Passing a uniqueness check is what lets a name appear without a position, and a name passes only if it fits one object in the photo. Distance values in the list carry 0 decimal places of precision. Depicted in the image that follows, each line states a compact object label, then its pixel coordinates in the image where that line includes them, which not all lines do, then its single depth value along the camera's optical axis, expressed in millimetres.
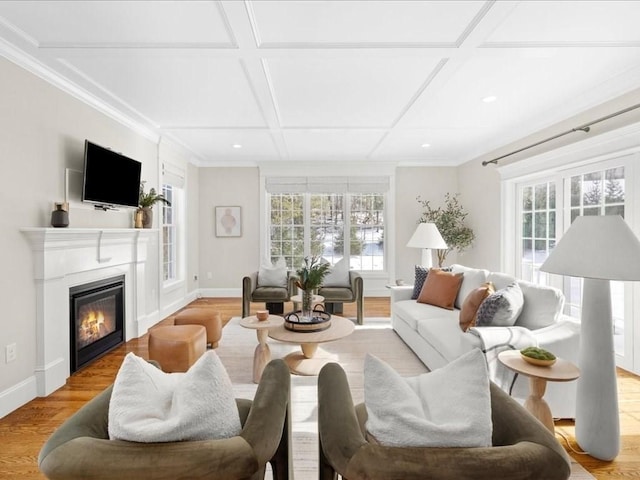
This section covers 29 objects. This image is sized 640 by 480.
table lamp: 4539
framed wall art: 6520
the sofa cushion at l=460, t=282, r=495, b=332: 2846
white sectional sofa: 2291
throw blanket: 2262
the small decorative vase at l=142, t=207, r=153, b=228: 4242
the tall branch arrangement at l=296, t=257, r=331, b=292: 3266
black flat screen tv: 3197
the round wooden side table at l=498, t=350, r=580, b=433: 1858
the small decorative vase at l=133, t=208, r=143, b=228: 4180
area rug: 2039
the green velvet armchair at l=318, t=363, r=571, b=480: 931
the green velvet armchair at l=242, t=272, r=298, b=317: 4820
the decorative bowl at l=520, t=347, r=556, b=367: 1953
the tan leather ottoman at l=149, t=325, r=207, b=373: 2959
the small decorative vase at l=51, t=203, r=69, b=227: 2826
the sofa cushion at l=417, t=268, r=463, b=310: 3729
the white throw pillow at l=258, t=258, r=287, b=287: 5133
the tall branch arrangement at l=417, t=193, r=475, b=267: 5719
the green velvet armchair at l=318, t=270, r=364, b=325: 4758
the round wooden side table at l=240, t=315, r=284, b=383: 3068
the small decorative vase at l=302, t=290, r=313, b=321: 3348
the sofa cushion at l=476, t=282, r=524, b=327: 2514
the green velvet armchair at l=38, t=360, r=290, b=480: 947
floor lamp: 1824
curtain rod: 2876
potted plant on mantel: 4188
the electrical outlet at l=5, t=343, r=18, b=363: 2469
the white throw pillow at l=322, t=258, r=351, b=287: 5105
